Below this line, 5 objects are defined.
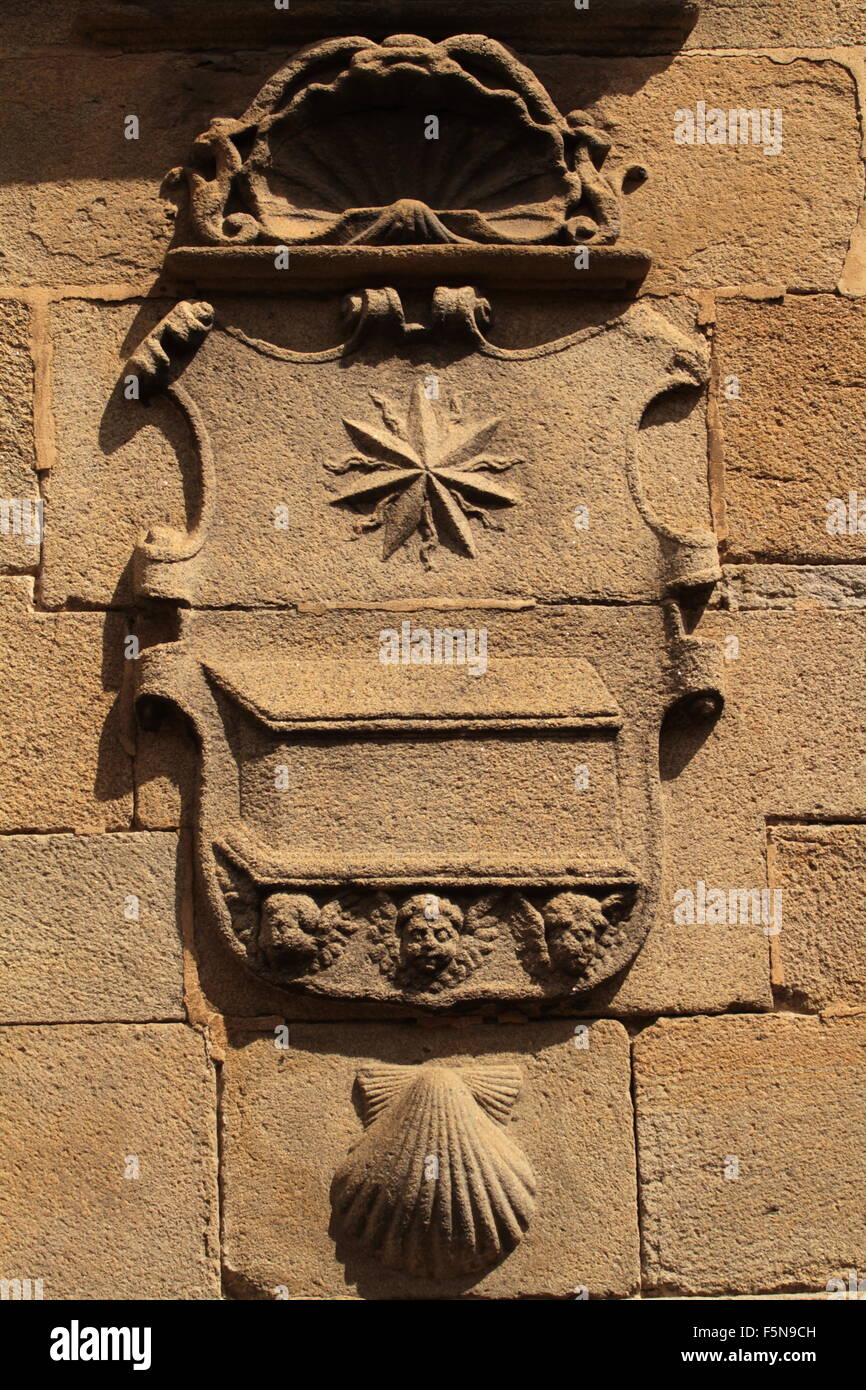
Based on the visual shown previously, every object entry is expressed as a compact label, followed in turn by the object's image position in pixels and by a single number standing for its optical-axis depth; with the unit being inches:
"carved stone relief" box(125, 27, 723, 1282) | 126.1
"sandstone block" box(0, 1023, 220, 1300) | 123.9
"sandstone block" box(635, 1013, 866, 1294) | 125.9
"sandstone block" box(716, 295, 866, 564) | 138.9
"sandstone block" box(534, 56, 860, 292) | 143.6
